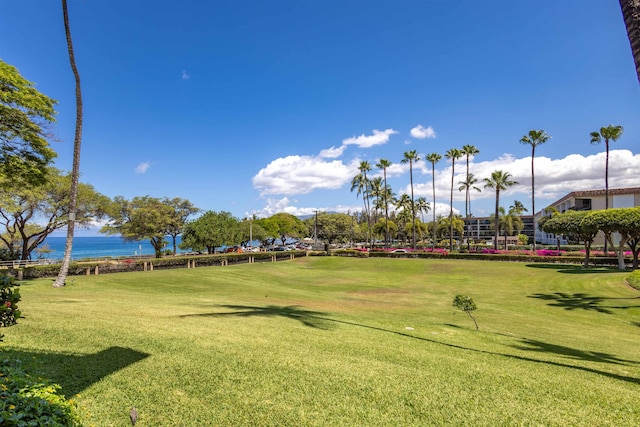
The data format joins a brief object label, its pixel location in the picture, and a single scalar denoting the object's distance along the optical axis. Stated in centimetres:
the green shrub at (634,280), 2297
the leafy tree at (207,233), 5416
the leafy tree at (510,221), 11590
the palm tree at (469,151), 6194
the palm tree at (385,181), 6875
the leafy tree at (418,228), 10551
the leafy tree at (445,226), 10588
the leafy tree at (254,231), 8094
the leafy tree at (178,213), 5653
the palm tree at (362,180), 7131
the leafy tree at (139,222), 4794
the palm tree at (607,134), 4316
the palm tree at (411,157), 6550
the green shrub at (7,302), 683
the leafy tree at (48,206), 3059
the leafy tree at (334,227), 10608
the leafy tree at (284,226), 9525
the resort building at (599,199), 6444
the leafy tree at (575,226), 3185
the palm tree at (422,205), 10881
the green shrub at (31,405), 253
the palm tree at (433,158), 6538
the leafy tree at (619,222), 2873
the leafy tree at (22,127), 1478
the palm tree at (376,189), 7524
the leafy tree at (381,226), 9527
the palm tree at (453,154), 6241
